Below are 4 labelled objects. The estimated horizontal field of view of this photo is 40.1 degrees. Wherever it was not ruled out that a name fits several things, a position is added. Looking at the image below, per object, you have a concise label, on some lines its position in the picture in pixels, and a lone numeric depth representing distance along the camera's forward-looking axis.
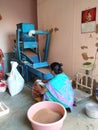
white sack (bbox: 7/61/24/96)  2.60
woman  1.93
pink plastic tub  1.41
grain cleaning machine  3.18
